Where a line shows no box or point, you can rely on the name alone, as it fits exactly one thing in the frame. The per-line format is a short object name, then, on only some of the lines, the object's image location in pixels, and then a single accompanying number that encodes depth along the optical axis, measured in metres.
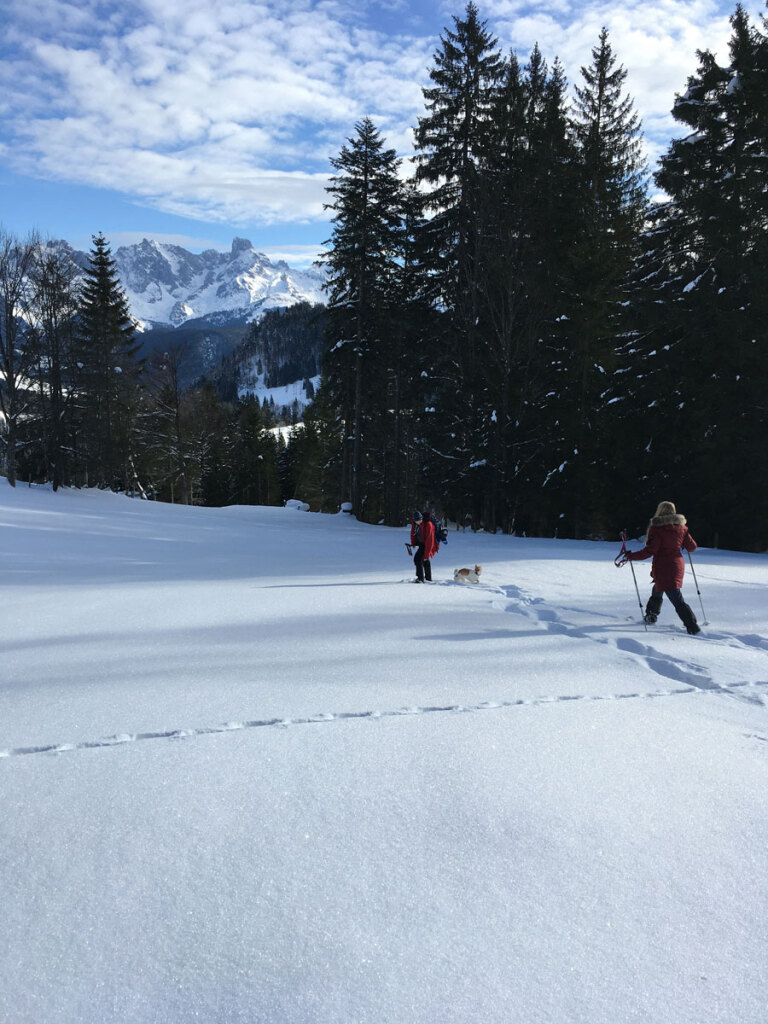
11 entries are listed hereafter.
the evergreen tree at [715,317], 18.55
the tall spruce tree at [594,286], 21.42
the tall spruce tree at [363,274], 24.39
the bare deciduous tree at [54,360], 28.80
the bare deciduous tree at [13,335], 26.03
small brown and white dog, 10.25
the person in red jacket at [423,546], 10.45
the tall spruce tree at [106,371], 32.38
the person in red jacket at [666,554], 7.21
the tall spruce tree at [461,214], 22.76
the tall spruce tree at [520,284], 21.73
